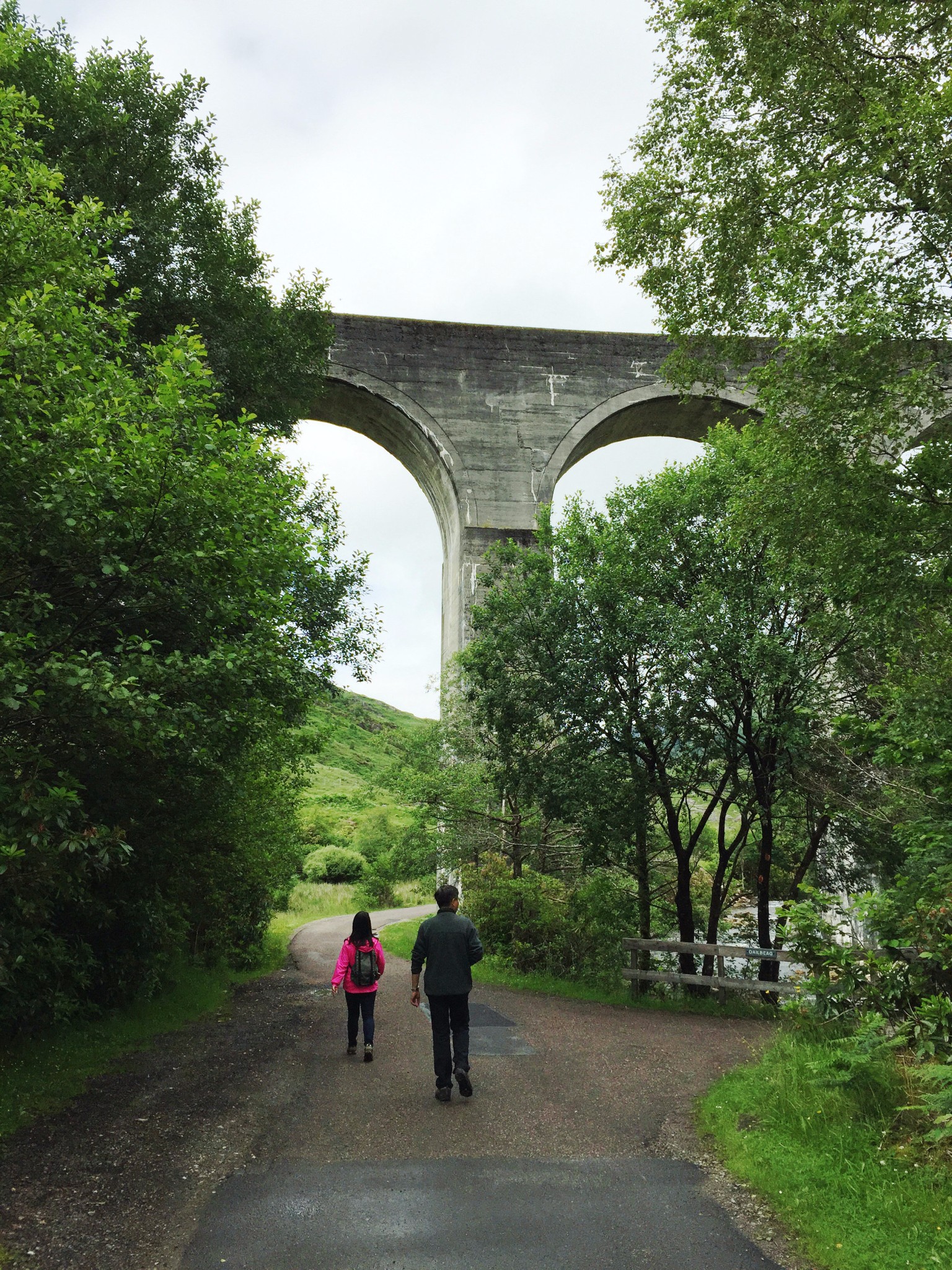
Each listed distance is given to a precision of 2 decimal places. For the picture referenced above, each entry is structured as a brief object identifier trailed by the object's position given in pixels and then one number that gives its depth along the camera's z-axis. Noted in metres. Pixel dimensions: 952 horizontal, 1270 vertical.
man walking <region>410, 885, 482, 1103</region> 5.45
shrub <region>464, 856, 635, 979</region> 11.49
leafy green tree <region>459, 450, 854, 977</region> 9.45
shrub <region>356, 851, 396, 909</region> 27.00
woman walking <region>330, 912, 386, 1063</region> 6.57
